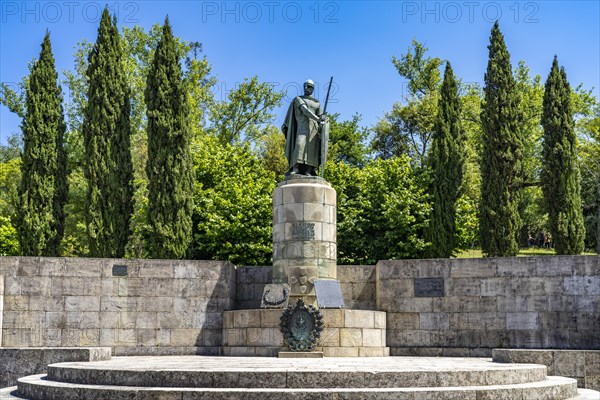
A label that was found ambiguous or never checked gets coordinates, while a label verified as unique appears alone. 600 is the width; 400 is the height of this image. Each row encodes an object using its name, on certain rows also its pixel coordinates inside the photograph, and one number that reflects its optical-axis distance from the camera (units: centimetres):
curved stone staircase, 977
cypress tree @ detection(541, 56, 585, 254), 3112
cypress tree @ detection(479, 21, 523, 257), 3080
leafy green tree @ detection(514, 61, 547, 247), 4238
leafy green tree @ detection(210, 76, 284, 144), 4075
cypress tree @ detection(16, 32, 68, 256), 2847
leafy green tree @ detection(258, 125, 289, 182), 4556
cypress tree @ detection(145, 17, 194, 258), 2777
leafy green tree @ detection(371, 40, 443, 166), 4428
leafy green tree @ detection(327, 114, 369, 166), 4909
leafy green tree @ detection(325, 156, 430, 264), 3106
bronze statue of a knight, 1808
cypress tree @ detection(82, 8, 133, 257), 2839
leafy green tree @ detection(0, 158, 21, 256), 3691
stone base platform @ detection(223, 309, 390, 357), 1602
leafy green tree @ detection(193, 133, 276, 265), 2934
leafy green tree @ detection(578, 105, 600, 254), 4056
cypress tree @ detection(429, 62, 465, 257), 3106
